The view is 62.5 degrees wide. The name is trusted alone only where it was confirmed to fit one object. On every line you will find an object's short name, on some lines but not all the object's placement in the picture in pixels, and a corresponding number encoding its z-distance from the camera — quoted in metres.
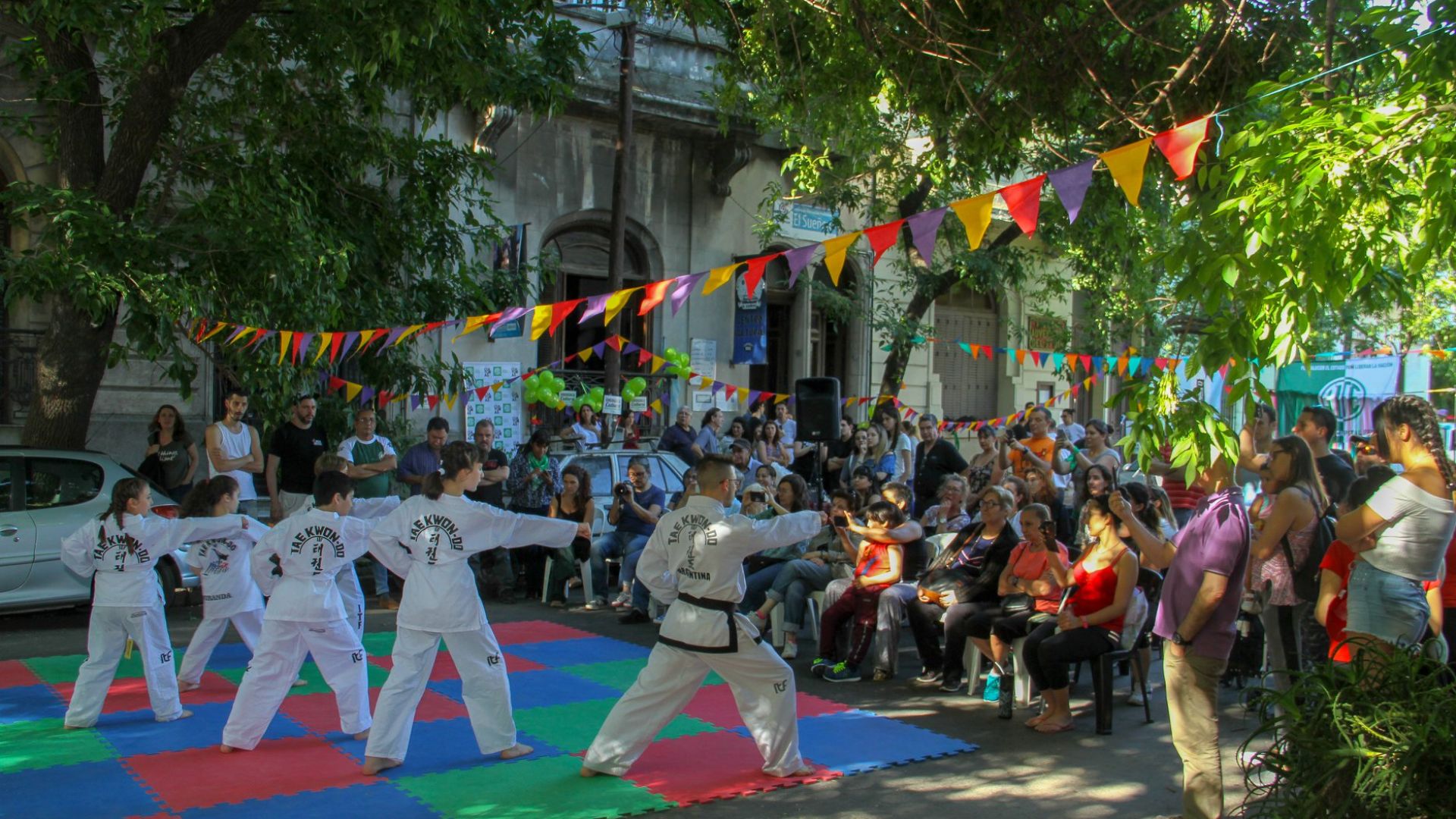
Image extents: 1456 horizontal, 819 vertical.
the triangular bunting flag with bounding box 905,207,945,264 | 6.35
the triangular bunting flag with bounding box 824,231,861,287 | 6.73
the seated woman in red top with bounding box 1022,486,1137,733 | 7.04
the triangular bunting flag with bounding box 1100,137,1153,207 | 5.45
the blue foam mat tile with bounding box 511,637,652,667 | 9.04
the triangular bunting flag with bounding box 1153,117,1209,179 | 5.34
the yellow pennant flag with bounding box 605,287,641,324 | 8.62
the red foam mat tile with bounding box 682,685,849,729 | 7.27
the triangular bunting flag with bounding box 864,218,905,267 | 6.55
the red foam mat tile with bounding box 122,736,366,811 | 5.74
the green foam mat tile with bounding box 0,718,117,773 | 6.29
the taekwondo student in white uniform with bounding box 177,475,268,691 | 7.68
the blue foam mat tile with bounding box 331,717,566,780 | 6.20
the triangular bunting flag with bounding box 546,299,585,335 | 8.98
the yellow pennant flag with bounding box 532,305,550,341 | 9.20
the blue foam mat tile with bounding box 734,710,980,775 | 6.44
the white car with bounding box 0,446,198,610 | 9.70
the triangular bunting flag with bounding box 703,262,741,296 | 7.63
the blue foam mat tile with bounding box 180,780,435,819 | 5.47
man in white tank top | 10.92
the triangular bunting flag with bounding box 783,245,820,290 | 7.16
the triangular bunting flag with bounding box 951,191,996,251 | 6.01
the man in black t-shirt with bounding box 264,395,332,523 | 11.49
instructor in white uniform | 5.89
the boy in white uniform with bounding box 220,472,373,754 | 6.42
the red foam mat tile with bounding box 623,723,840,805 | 5.87
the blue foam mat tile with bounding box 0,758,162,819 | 5.50
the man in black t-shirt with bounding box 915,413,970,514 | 12.15
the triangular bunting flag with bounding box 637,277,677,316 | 8.49
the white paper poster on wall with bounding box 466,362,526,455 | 17.12
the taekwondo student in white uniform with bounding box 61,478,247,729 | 6.91
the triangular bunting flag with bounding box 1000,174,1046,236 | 5.97
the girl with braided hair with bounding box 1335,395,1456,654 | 4.89
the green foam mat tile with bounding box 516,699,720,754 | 6.78
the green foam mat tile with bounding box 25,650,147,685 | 8.35
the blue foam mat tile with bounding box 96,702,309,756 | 6.59
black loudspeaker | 13.68
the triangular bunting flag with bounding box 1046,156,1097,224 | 5.59
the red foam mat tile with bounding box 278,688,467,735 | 7.11
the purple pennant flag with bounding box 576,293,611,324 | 8.75
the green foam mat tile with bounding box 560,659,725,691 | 8.30
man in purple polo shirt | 5.05
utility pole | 15.61
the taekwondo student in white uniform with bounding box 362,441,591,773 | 6.05
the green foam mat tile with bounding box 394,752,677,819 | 5.54
